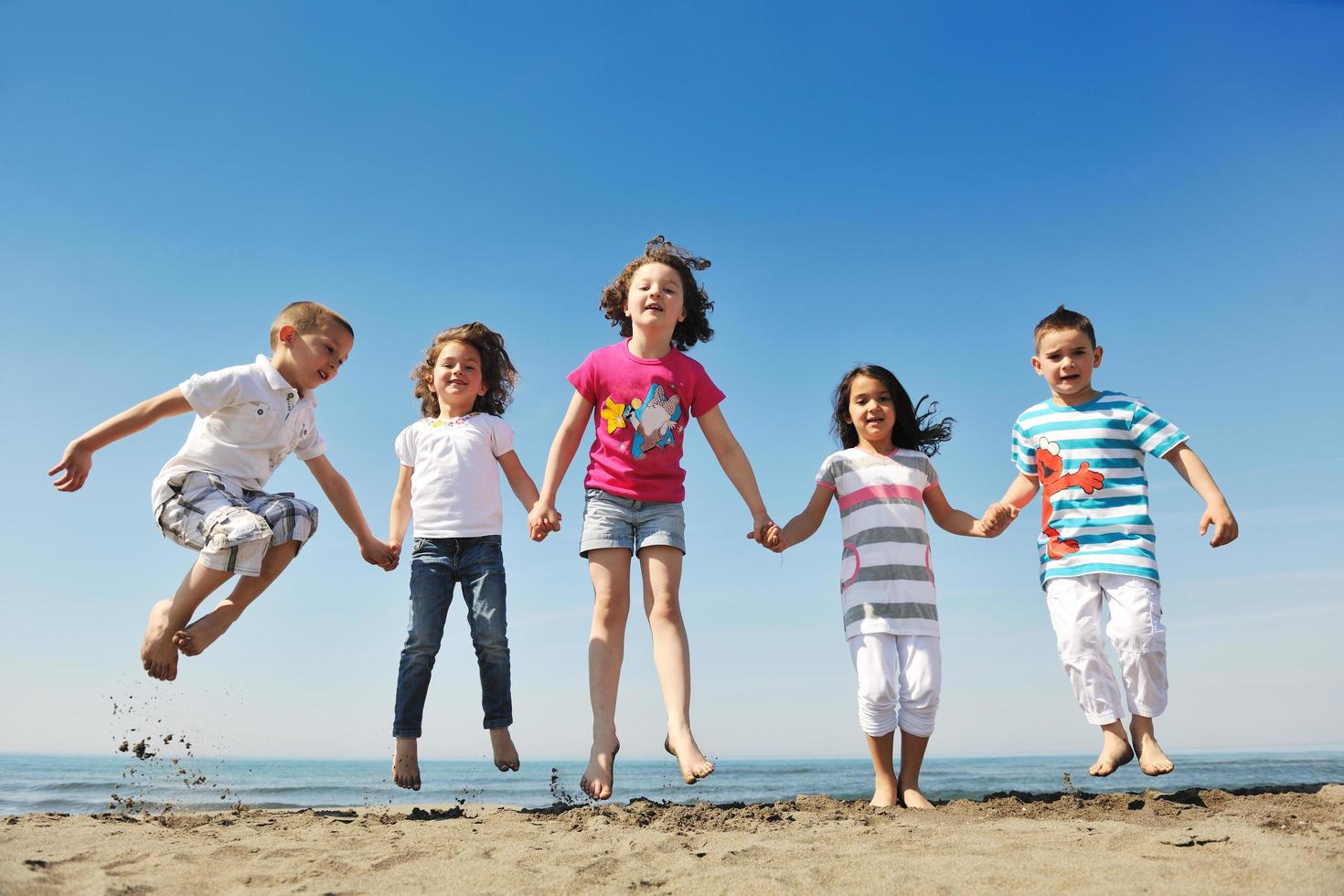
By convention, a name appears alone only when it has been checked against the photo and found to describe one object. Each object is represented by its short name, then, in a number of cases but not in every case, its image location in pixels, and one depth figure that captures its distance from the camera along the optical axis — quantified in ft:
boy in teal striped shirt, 14.37
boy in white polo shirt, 14.30
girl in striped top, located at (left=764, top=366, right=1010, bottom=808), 14.23
